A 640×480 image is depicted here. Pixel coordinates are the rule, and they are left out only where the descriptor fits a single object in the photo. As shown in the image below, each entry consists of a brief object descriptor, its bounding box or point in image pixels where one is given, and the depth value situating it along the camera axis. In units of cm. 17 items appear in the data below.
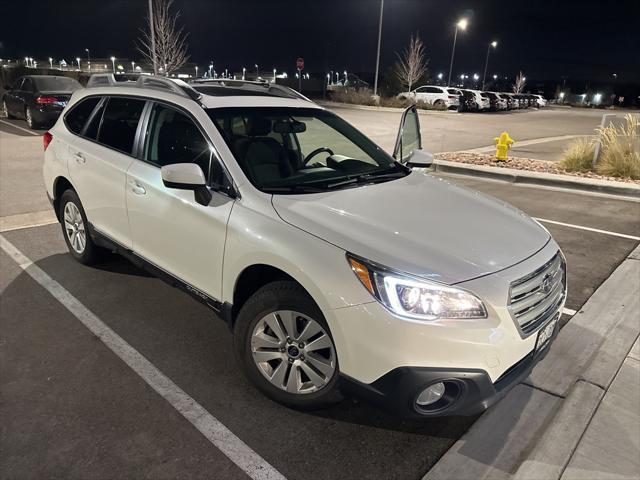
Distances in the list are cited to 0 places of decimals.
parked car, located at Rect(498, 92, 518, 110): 3653
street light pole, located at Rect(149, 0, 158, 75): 2161
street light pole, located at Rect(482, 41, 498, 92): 5304
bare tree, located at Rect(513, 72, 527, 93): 5635
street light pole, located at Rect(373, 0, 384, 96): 3268
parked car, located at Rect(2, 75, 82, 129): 1442
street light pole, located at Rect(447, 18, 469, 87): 3838
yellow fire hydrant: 1168
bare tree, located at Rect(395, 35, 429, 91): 3875
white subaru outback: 230
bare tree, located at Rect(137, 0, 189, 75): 2841
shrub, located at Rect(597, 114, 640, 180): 985
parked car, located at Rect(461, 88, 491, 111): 3231
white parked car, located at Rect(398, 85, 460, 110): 3183
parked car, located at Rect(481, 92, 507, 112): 3384
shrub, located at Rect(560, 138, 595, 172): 1065
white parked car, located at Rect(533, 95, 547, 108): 4316
